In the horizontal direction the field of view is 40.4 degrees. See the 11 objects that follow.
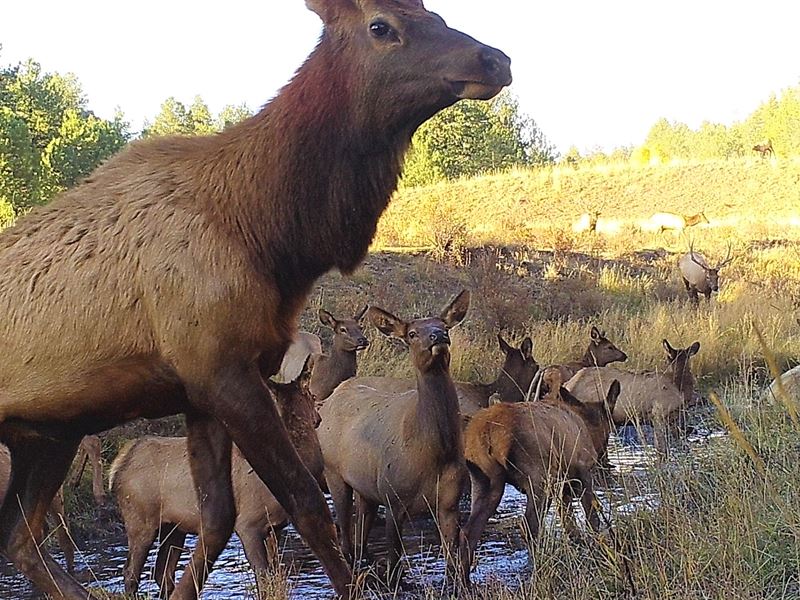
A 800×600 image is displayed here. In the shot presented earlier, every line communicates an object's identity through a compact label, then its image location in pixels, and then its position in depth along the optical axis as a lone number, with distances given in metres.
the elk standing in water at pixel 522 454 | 7.41
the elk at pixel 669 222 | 34.97
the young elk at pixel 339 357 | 11.90
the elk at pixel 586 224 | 33.09
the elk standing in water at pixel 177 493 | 6.91
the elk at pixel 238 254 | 3.90
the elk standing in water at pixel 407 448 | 7.18
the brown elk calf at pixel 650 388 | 11.34
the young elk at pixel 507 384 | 10.68
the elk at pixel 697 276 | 21.03
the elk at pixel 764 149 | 55.53
